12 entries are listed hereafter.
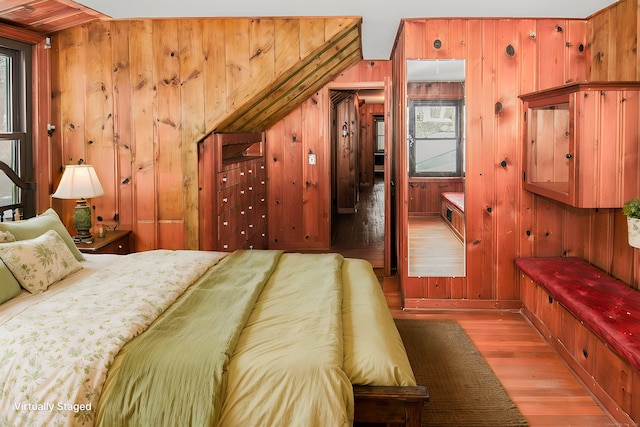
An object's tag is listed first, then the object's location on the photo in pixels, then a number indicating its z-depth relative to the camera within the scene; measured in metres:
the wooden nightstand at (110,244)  4.17
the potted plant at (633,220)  3.23
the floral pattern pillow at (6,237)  3.12
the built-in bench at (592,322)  2.81
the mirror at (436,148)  4.67
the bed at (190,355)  2.10
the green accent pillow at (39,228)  3.29
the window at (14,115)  4.19
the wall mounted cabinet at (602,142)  3.51
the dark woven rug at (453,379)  2.97
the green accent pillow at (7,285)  2.78
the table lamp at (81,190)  4.27
